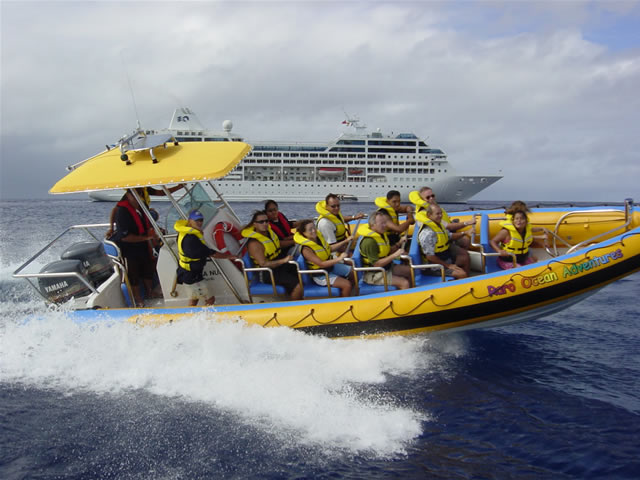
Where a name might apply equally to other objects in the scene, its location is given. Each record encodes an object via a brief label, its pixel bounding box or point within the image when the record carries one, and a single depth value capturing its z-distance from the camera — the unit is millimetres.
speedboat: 5117
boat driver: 5887
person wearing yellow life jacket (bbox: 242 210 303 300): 5523
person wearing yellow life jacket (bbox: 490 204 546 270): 5820
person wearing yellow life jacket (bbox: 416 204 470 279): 5551
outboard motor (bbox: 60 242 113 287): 6184
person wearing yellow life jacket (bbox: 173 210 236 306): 5191
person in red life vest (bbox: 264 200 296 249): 6145
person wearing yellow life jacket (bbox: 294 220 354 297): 5449
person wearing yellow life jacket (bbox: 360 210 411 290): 5508
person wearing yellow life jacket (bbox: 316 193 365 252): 6152
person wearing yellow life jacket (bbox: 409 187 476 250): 6288
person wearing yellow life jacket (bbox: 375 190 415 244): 5910
